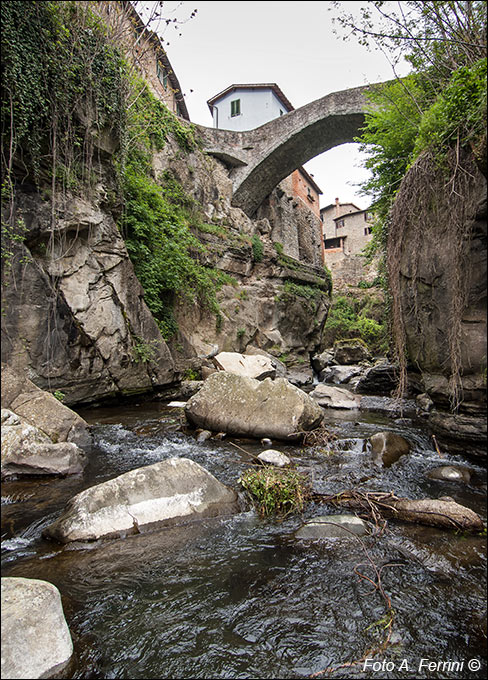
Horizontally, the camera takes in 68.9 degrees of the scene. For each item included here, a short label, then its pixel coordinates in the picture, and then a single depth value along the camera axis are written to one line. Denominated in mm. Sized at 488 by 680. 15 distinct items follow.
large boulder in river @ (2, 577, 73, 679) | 1456
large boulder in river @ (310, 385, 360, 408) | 9232
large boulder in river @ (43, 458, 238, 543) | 2842
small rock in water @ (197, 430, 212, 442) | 5685
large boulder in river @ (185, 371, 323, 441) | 5703
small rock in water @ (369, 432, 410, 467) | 4871
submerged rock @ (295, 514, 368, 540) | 2971
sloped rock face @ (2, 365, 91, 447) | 4520
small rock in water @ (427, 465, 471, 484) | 4194
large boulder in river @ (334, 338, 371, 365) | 20516
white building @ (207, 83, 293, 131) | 26422
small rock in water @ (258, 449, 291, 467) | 4496
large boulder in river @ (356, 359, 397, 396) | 10469
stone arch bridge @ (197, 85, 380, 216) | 17281
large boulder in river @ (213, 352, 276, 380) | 9688
